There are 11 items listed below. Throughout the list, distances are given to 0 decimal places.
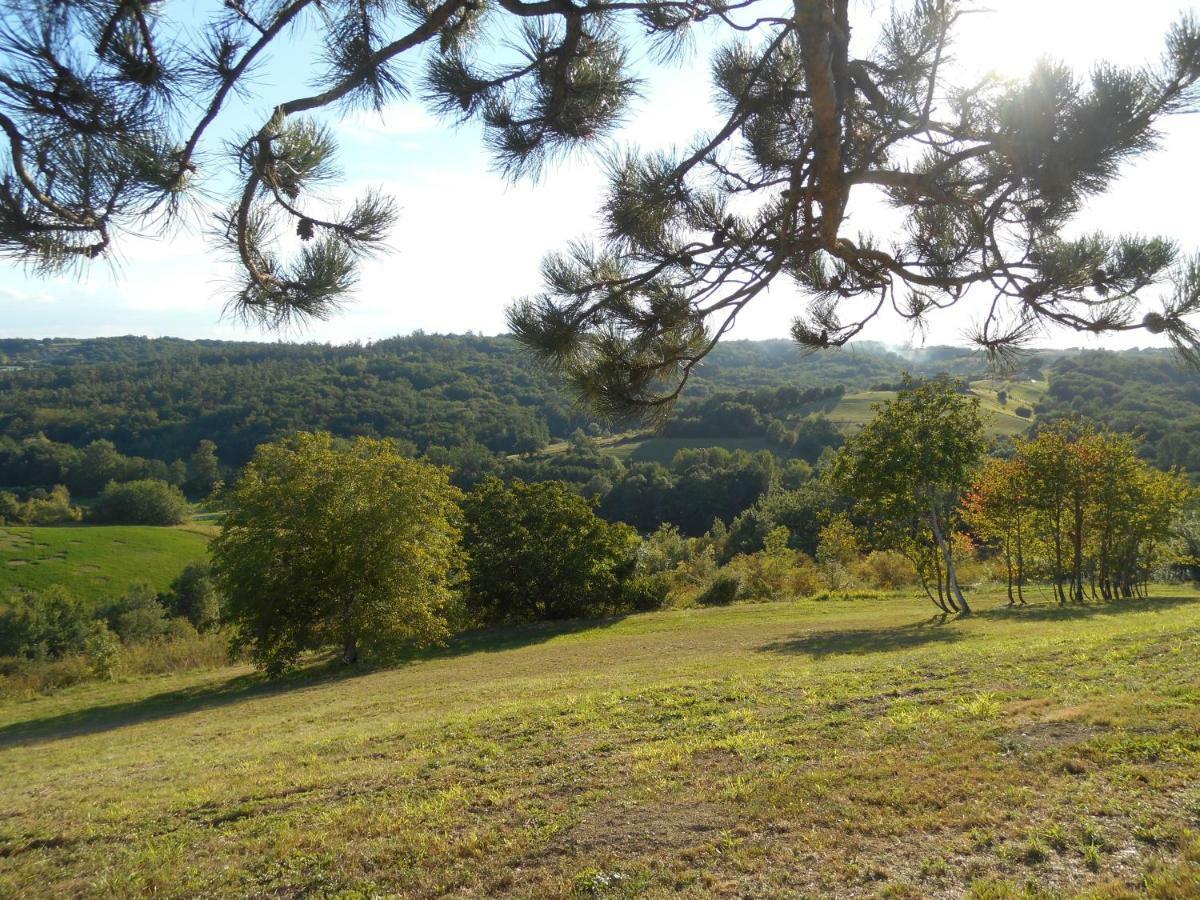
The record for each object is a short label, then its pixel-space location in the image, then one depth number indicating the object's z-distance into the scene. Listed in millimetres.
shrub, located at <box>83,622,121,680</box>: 20203
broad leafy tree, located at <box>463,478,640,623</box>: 23328
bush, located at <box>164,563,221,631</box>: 47281
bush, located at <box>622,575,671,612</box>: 24250
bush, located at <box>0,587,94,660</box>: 35156
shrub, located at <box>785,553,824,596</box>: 24750
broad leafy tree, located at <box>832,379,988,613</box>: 16703
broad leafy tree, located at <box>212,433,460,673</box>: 17078
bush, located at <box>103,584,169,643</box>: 39719
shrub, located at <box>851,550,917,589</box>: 26844
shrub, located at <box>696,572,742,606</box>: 24078
